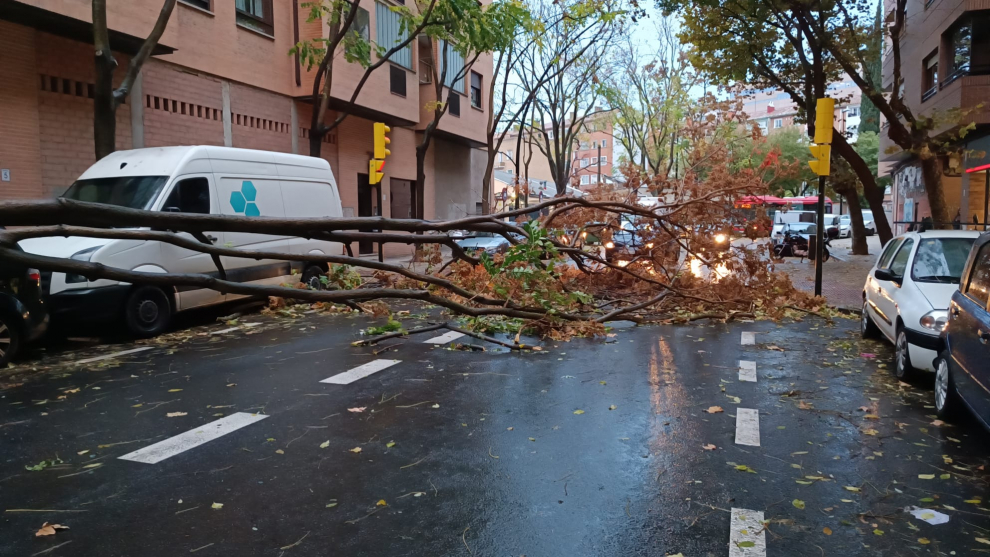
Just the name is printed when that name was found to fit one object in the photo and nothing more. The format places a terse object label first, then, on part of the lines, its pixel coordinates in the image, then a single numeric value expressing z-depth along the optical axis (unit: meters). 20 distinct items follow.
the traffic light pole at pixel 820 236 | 12.95
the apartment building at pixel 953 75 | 20.45
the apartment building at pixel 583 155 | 83.31
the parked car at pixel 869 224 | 52.28
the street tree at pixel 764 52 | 17.09
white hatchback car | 6.48
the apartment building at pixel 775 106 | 104.94
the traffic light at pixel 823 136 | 12.73
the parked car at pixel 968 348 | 4.67
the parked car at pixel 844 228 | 53.25
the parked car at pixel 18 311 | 7.25
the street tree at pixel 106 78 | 10.38
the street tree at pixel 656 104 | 34.47
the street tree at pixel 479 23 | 14.59
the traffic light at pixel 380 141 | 16.45
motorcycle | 27.56
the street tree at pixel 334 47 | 15.48
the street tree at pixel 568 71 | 23.44
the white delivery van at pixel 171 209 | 8.48
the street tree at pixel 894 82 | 16.06
